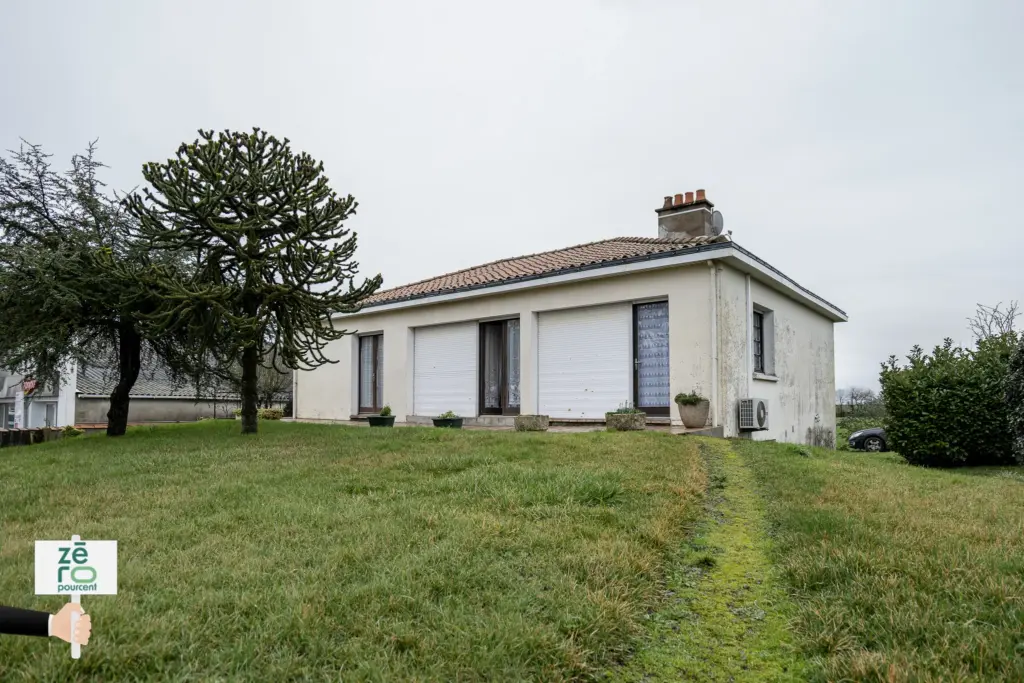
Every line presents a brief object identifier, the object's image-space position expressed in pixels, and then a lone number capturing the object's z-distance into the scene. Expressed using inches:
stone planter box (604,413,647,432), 419.2
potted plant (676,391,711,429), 428.5
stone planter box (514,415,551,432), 466.3
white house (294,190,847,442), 449.1
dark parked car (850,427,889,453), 759.7
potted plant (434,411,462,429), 510.3
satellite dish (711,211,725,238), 587.2
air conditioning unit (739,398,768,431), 435.2
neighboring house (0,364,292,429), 1333.7
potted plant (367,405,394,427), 557.6
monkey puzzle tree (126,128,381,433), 413.4
